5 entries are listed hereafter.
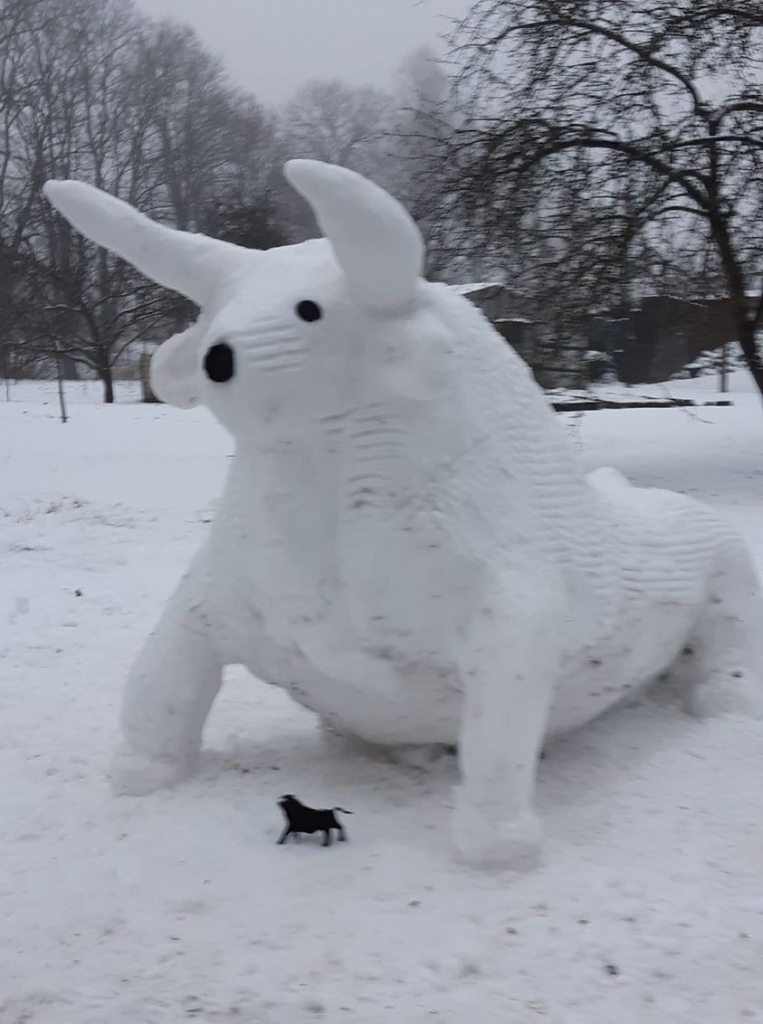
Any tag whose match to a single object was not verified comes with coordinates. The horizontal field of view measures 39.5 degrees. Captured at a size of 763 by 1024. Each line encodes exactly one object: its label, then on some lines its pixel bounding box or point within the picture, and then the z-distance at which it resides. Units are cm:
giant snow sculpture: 232
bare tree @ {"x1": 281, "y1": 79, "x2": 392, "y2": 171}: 2008
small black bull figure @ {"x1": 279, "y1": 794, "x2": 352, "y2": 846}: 246
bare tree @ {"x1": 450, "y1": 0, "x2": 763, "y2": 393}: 930
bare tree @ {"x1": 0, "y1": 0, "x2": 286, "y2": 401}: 1738
